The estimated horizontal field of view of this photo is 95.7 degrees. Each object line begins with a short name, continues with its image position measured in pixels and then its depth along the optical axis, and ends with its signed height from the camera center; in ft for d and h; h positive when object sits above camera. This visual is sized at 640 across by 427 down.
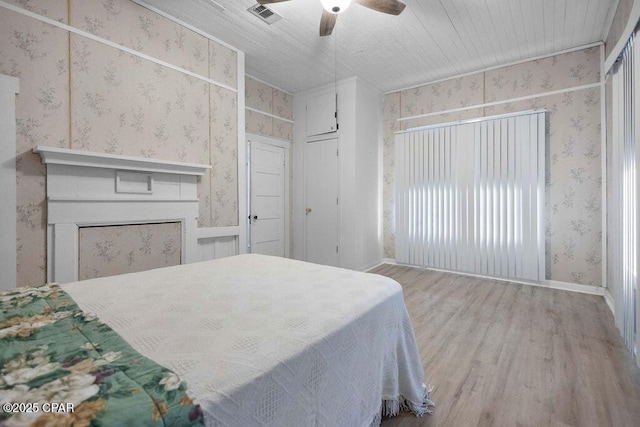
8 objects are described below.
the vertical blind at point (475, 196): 11.57 +0.75
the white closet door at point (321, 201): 14.38 +0.60
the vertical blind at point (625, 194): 6.40 +0.44
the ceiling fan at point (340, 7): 6.64 +5.13
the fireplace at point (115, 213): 6.73 +0.01
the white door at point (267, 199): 13.83 +0.70
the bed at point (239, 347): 2.04 -1.21
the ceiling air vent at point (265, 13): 8.60 +6.11
